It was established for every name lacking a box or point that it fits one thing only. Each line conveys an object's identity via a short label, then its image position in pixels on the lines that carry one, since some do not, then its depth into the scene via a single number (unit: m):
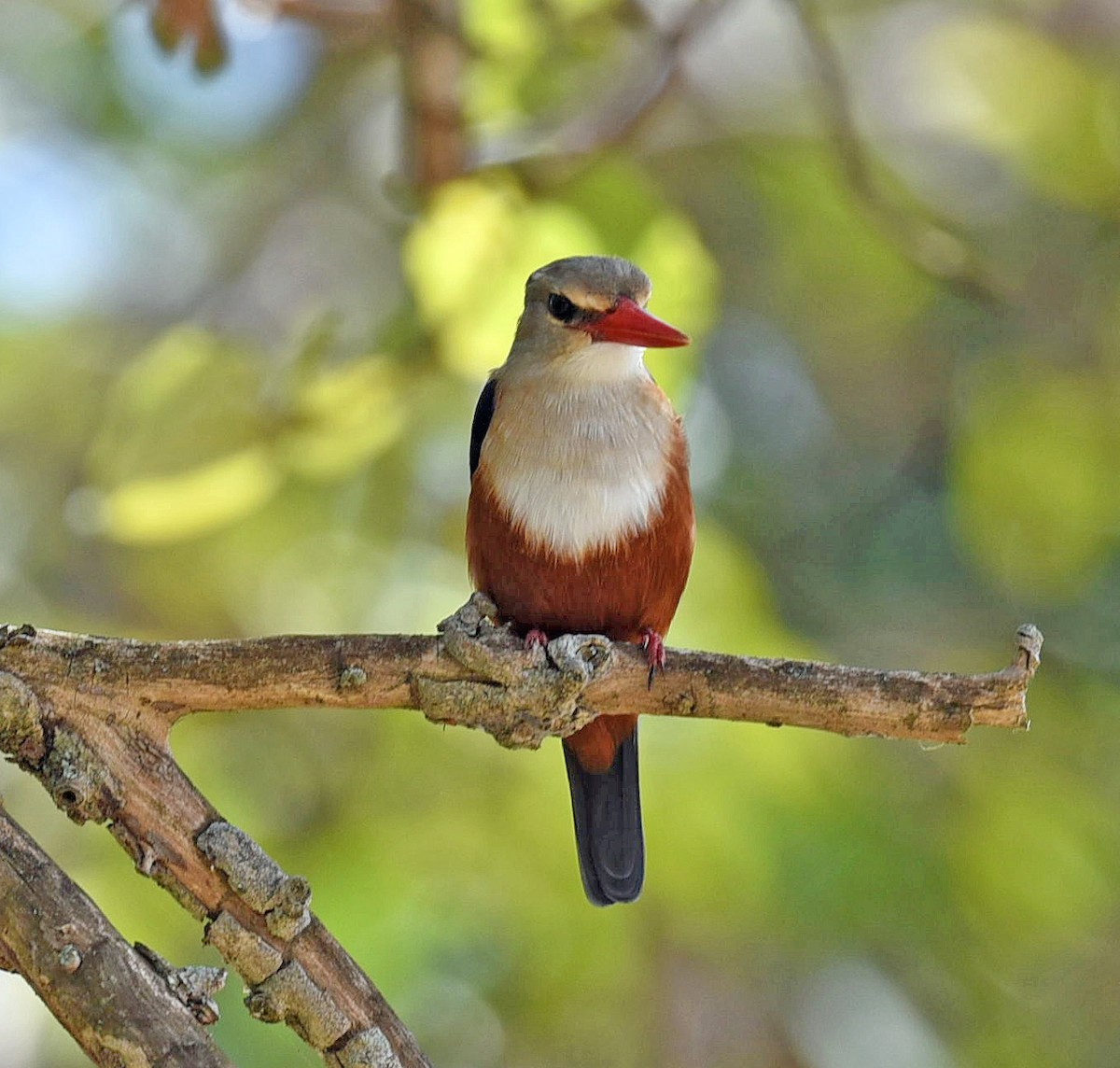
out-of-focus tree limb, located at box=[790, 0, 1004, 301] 9.03
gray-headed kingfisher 7.26
